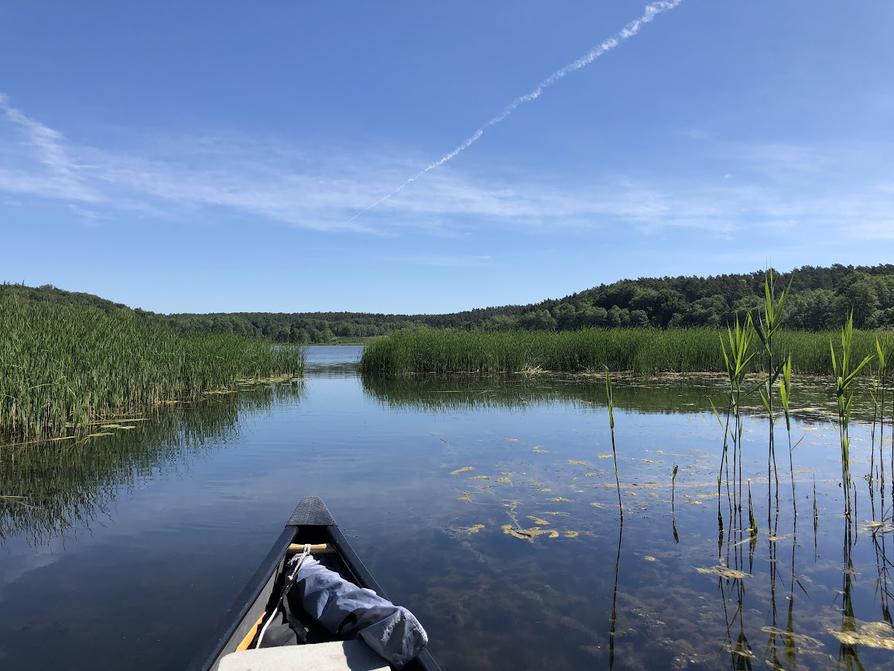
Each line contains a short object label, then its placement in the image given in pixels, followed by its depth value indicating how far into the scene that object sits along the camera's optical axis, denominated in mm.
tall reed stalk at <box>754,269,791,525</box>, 4145
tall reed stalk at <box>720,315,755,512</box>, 4438
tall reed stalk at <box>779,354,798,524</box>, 4203
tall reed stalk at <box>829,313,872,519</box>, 4133
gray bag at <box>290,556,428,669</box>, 2178
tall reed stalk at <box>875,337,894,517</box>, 4069
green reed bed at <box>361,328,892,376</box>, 16844
